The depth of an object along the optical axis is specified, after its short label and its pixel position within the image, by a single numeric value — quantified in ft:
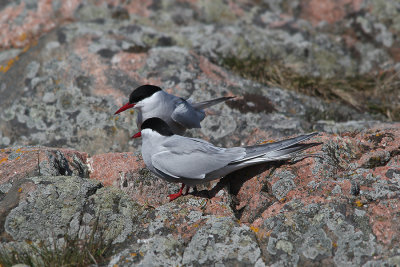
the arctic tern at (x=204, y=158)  22.88
